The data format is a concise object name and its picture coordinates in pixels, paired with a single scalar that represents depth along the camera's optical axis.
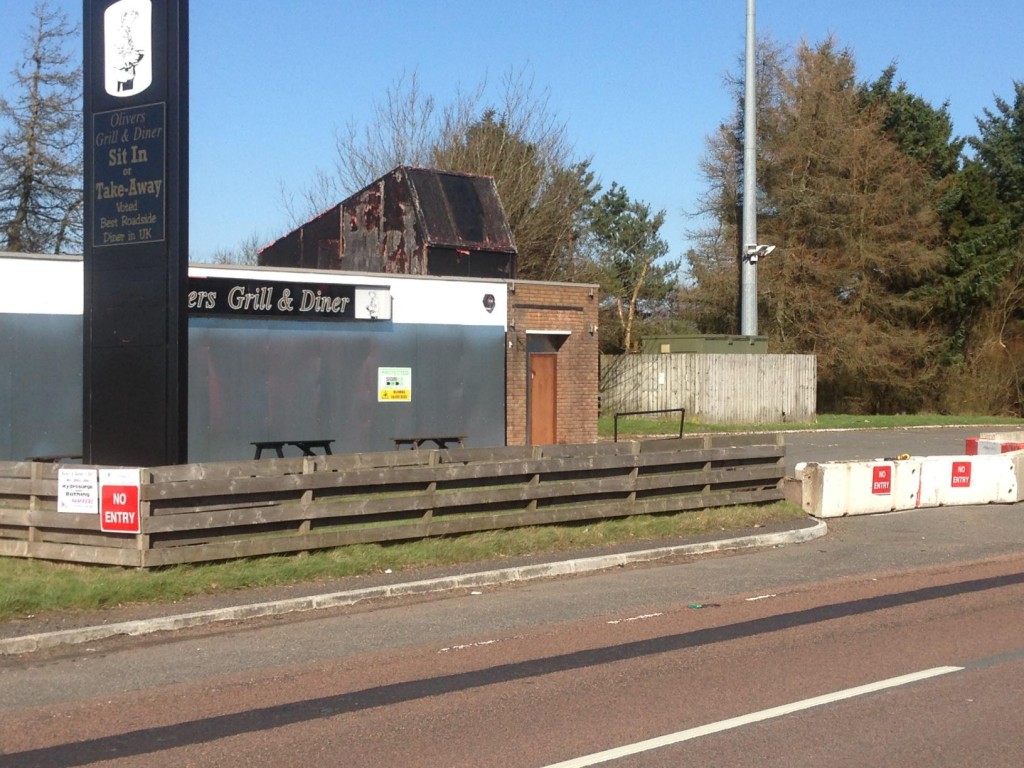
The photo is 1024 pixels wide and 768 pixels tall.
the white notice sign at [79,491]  11.25
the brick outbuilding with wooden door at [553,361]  26.28
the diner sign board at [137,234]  12.05
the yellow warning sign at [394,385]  24.25
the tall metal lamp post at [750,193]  39.47
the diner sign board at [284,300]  21.86
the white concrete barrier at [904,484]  17.34
